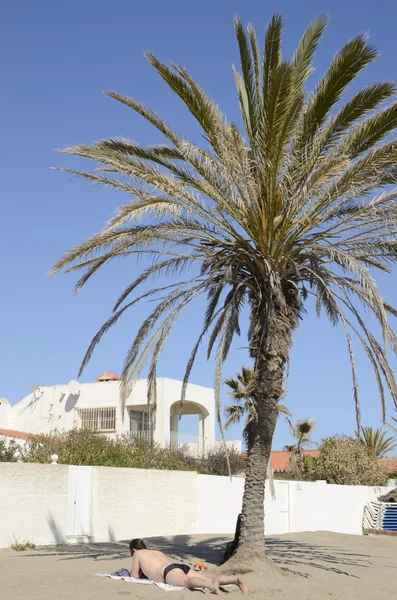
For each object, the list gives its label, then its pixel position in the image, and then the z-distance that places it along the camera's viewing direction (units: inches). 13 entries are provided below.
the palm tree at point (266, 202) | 429.7
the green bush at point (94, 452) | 706.8
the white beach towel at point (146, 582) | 371.0
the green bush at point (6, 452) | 647.8
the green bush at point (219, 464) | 1143.0
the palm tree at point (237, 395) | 1200.8
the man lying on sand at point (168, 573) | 369.7
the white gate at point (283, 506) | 860.6
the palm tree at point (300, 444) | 1246.9
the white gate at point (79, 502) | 595.8
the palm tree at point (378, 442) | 1621.6
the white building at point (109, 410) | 1299.2
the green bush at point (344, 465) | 1145.4
